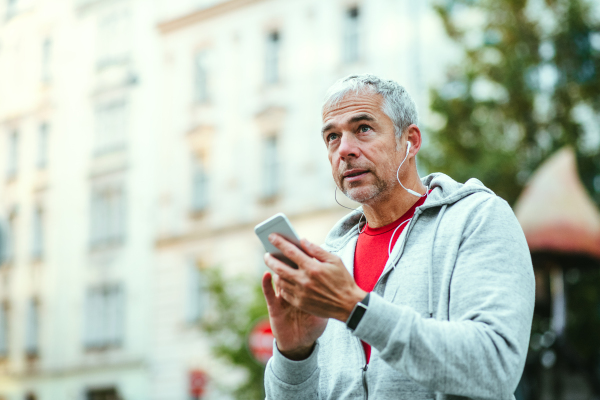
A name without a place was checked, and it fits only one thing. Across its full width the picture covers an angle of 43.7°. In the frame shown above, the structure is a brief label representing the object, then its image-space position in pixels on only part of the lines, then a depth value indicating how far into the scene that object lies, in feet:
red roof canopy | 32.58
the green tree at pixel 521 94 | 47.39
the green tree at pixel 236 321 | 44.73
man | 6.08
